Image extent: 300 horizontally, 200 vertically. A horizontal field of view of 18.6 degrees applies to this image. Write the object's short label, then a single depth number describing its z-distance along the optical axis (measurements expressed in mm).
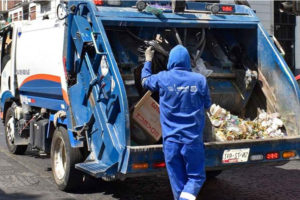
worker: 8416
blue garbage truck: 9518
